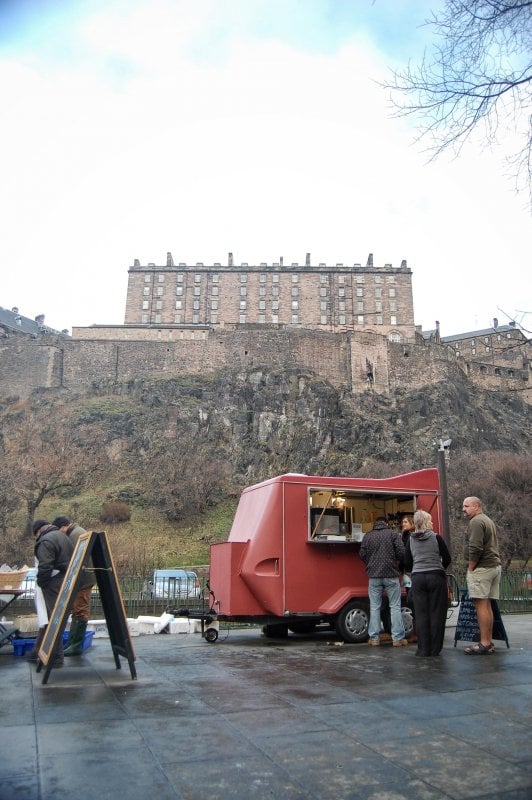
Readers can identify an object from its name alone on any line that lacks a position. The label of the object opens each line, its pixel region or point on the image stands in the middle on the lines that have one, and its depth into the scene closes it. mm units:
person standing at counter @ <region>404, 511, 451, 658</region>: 6879
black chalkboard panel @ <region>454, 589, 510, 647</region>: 7691
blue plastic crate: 7668
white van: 16016
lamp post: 14902
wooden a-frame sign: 5477
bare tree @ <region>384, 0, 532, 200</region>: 4820
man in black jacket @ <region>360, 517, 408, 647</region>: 8031
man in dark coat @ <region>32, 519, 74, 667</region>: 6855
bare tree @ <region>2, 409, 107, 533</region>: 39281
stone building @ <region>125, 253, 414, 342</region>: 84062
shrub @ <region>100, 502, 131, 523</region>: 40344
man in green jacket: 6993
